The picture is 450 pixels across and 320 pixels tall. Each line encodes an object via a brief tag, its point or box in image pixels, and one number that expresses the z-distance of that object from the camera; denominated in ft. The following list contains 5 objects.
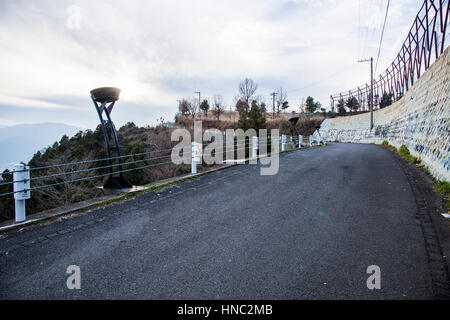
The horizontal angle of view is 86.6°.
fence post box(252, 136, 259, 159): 41.50
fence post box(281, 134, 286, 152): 54.15
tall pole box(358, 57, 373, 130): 93.92
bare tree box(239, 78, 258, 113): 195.93
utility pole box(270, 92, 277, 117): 215.18
